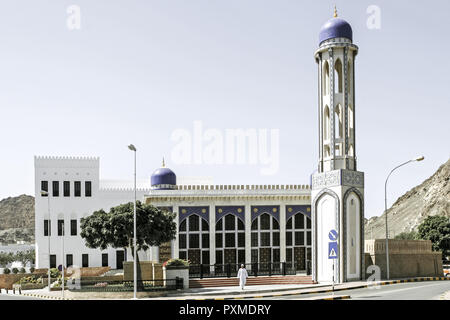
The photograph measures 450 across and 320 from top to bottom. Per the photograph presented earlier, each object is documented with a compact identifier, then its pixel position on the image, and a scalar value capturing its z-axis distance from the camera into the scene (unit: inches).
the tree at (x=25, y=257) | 2981.5
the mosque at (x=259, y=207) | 1353.3
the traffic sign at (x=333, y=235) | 937.5
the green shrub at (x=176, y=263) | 1279.8
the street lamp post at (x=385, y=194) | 1381.8
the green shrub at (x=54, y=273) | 1791.3
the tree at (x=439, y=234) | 2539.4
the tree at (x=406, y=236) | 3619.1
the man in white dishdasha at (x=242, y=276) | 1226.1
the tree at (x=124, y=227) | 1273.4
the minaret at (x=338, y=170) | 1326.3
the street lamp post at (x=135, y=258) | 1060.5
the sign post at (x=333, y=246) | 936.7
